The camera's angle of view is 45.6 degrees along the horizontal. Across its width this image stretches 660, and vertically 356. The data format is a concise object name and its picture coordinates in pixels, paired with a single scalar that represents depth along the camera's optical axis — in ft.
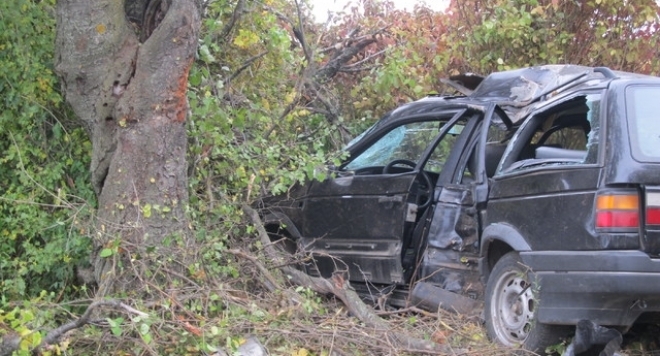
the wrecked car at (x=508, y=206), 14.17
